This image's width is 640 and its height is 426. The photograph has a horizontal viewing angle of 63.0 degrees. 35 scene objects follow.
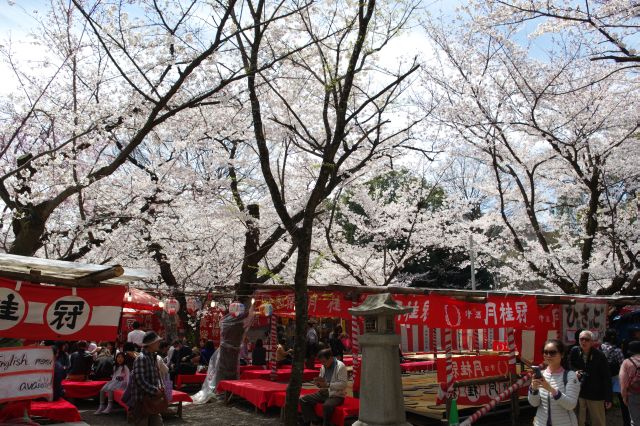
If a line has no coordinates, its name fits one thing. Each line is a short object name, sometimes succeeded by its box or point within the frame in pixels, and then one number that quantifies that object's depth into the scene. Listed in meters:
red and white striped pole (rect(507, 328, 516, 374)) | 10.62
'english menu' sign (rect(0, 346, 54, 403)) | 6.54
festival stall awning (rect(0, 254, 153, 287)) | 6.59
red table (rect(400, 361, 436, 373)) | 17.56
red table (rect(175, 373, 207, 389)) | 15.23
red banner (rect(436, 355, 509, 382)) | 9.71
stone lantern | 6.42
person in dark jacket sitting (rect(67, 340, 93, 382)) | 13.99
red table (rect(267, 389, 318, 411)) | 11.34
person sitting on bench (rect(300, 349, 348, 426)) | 9.58
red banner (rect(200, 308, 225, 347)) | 23.50
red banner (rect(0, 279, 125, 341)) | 6.53
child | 12.08
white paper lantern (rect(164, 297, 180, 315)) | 15.82
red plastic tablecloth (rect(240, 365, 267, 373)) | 16.06
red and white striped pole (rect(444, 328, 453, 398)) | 9.56
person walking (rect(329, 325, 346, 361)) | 17.58
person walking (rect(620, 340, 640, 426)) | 7.39
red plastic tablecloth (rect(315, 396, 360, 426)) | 9.48
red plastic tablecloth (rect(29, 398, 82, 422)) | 9.72
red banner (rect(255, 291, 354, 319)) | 12.13
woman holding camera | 5.08
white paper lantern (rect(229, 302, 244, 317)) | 14.09
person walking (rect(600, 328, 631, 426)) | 9.61
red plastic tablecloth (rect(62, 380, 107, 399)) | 13.15
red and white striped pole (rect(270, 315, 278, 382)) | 14.46
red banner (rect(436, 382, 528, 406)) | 9.79
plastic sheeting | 14.30
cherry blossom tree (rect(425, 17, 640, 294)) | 14.63
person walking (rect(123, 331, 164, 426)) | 6.98
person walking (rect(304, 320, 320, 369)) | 16.98
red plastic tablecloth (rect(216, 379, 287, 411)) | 11.64
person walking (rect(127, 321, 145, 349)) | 15.30
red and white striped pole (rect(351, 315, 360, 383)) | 12.40
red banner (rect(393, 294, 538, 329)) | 10.08
